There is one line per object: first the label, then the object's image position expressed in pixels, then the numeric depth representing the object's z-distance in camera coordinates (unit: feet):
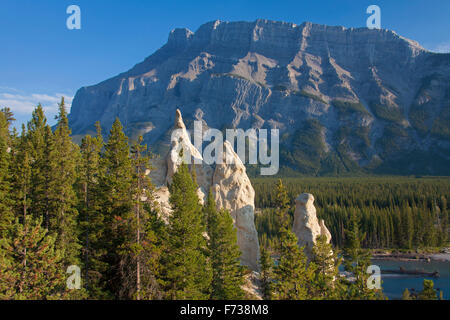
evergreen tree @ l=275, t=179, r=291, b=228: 133.43
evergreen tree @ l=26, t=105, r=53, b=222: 103.55
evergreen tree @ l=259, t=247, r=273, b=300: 115.03
